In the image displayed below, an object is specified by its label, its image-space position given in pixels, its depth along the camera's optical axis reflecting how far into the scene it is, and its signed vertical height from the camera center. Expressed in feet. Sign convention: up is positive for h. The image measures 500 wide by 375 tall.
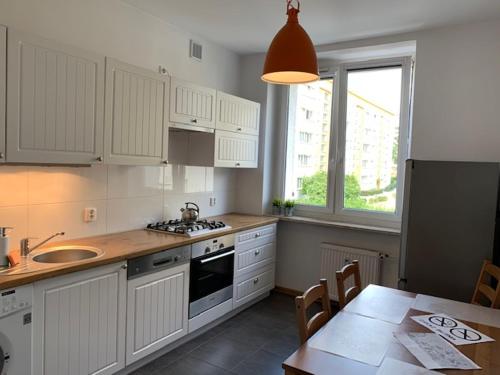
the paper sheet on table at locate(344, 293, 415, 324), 6.10 -2.24
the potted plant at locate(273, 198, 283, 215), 14.06 -1.33
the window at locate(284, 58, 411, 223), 12.45 +1.06
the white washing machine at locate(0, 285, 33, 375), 5.84 -2.68
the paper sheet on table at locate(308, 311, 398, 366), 4.80 -2.25
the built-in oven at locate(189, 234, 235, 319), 9.73 -2.87
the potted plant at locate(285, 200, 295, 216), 13.85 -1.33
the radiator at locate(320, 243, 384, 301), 12.00 -2.87
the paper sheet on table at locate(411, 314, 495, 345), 5.34 -2.24
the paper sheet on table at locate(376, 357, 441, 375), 4.41 -2.26
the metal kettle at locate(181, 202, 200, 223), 10.96 -1.40
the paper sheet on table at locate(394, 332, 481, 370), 4.63 -2.25
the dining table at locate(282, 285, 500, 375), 4.52 -2.25
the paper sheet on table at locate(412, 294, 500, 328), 6.10 -2.24
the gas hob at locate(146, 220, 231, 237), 9.86 -1.66
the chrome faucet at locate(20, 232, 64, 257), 7.14 -1.66
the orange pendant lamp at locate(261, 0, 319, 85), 5.58 +1.74
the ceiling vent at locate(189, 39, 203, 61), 11.81 +3.63
